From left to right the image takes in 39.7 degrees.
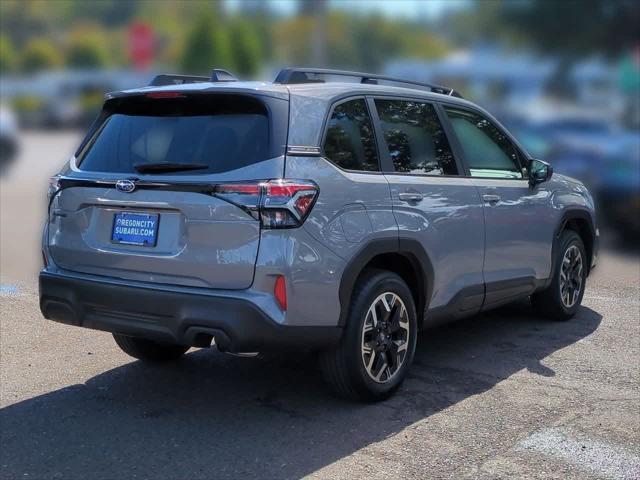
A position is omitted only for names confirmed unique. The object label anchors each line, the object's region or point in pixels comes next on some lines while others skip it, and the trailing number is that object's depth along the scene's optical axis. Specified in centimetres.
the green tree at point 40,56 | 4716
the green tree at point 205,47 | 3825
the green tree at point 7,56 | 4567
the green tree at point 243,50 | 4253
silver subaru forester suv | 454
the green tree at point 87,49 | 4978
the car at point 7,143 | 2074
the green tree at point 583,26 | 3544
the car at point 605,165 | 1173
